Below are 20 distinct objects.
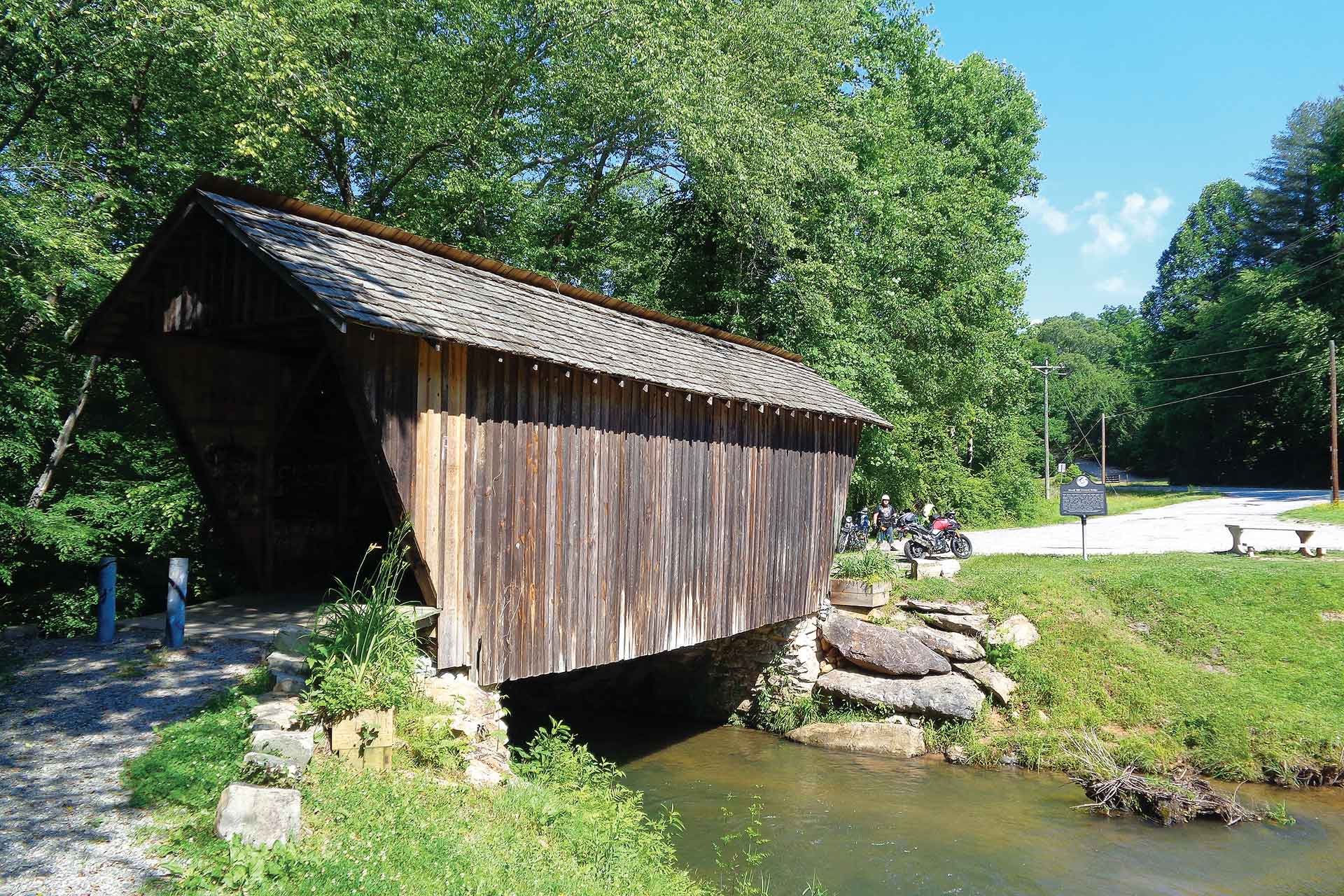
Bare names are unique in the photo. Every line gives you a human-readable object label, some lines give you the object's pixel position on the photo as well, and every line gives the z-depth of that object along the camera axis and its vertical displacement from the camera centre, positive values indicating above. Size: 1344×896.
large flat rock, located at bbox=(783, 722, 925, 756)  10.88 -3.63
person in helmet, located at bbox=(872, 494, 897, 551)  16.48 -1.11
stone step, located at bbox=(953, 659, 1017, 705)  11.39 -2.95
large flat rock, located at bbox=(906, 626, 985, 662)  11.83 -2.57
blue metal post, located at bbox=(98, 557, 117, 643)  6.70 -1.15
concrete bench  14.09 -1.17
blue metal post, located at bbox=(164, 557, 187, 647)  6.46 -1.15
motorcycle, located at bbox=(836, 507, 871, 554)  16.38 -1.40
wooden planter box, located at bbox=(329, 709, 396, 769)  4.99 -1.71
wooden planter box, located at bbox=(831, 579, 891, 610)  12.39 -1.92
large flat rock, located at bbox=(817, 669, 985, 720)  11.11 -3.13
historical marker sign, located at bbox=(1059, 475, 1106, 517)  13.79 -0.48
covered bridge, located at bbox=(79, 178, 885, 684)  5.85 +0.31
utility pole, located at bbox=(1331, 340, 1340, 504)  23.66 +0.49
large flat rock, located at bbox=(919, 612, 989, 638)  12.09 -2.29
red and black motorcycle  15.23 -1.28
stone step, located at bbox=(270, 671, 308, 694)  5.29 -1.43
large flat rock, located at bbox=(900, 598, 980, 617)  12.35 -2.11
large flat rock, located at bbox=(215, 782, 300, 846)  3.86 -1.68
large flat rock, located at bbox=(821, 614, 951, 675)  11.68 -2.62
